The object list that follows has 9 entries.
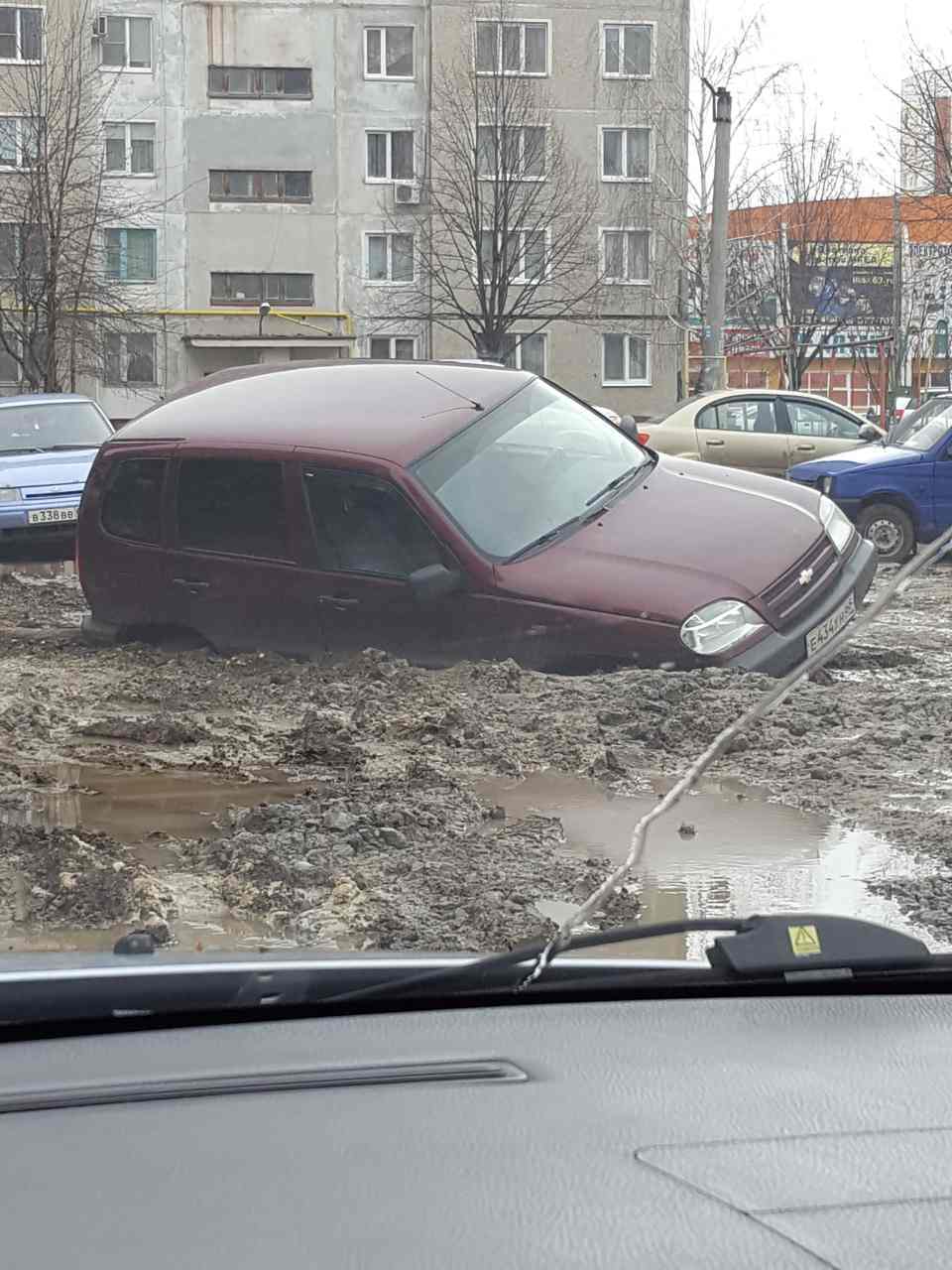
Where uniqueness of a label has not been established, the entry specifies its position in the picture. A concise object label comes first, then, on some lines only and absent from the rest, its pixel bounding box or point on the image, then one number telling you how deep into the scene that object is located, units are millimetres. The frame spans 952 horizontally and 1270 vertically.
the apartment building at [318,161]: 47375
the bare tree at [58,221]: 34844
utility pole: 28047
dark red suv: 7641
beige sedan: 18391
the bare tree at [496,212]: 44219
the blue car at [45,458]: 15664
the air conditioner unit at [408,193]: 47031
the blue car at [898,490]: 14922
